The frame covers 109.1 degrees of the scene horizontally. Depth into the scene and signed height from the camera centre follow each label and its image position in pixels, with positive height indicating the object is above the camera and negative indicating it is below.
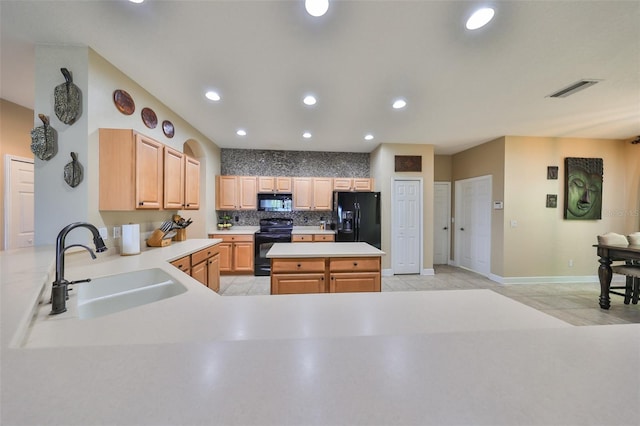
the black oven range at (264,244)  4.49 -0.65
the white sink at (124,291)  1.37 -0.54
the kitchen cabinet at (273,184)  4.93 +0.59
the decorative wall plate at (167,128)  3.04 +1.12
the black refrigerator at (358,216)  4.53 -0.09
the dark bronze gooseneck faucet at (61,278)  0.99 -0.31
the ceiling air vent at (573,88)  2.43 +1.39
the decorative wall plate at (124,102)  2.28 +1.12
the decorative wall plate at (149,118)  2.64 +1.11
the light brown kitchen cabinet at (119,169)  2.11 +0.38
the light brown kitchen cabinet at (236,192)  4.87 +0.40
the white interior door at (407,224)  4.71 -0.26
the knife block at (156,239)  2.73 -0.34
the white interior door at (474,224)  4.61 -0.26
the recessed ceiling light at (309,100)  2.79 +1.39
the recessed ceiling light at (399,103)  2.86 +1.39
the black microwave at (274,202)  4.93 +0.19
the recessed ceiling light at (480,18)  1.56 +1.38
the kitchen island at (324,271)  2.37 -0.63
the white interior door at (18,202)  2.98 +0.10
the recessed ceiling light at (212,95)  2.67 +1.39
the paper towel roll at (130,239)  2.22 -0.28
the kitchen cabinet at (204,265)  2.43 -0.67
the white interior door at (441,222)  5.61 -0.25
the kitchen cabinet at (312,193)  5.02 +0.40
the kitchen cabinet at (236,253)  4.51 -0.84
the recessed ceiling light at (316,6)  1.48 +1.36
